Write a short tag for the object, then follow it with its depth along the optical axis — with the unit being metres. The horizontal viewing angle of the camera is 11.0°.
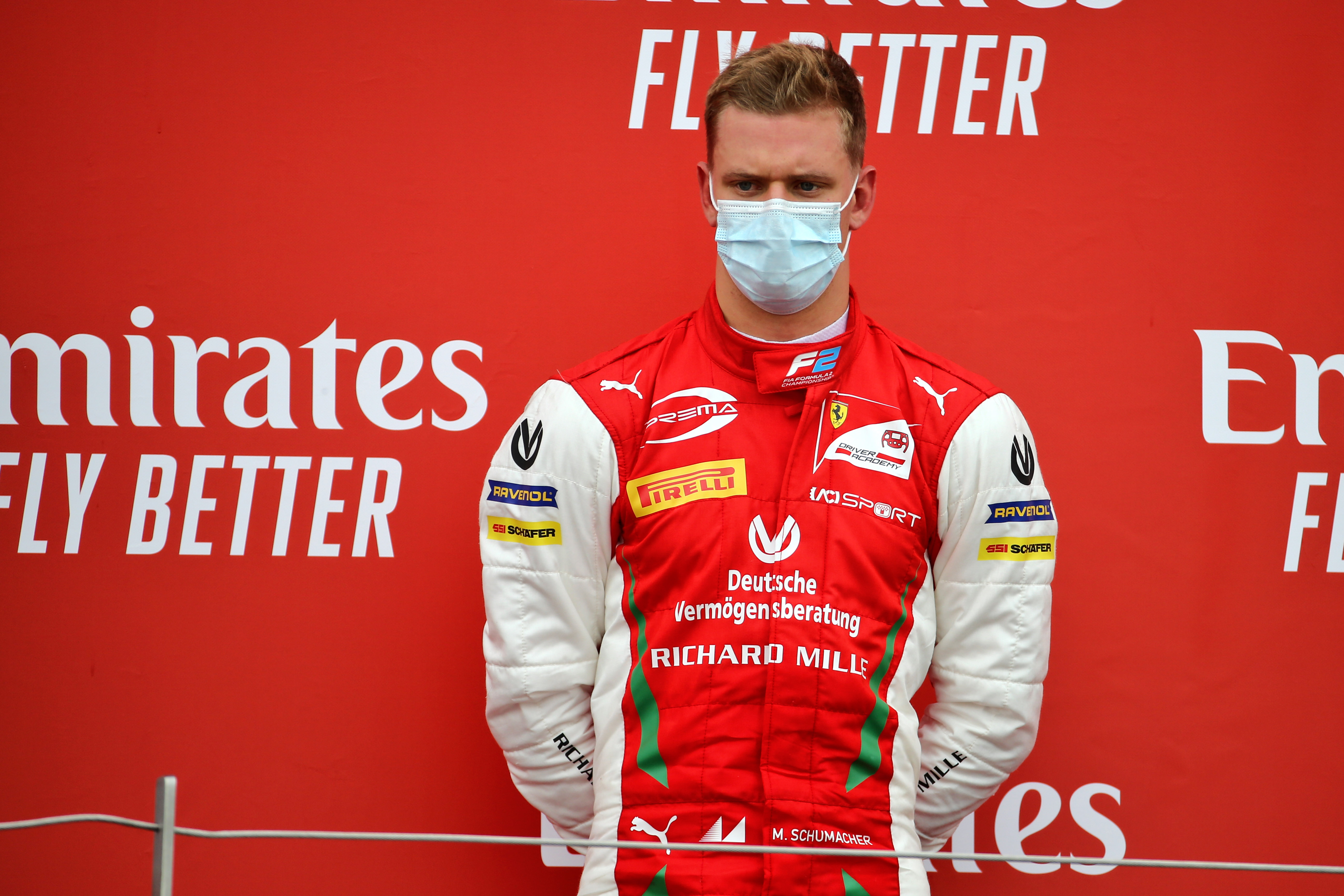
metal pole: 6.08
